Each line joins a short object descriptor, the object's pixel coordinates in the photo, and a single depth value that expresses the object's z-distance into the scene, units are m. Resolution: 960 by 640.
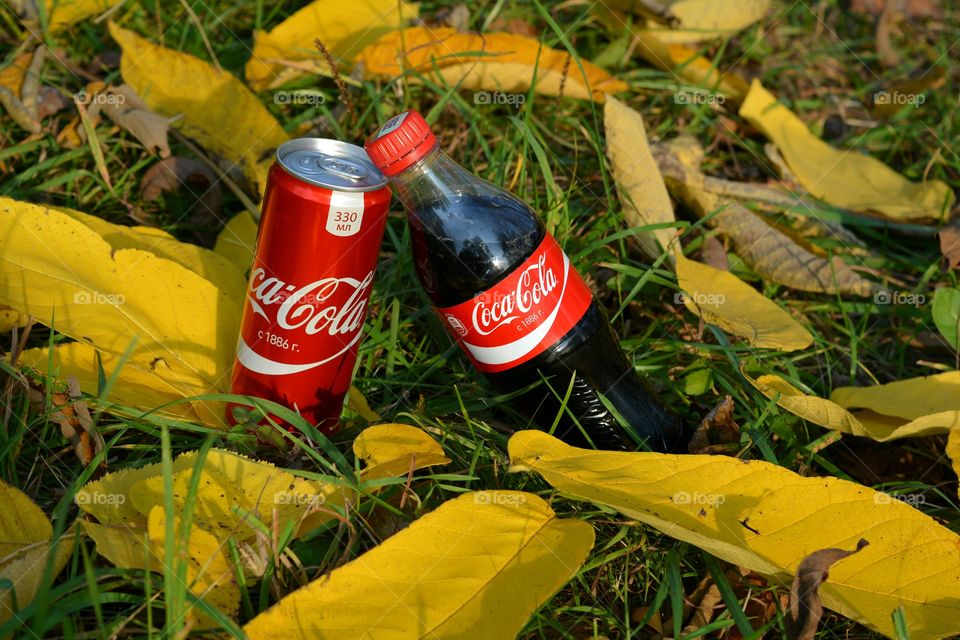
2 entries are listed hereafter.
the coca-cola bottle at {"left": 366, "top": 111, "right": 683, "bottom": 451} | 0.75
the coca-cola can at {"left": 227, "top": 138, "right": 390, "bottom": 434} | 0.73
